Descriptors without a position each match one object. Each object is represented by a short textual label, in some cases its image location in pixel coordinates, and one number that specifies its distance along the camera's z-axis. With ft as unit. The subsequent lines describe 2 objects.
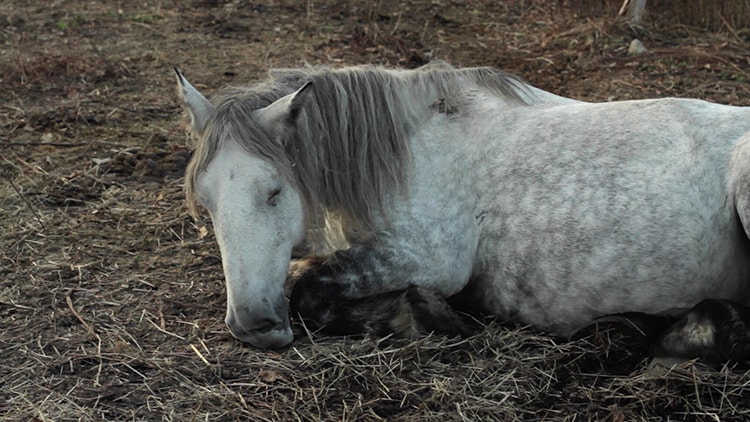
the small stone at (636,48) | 25.00
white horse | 10.94
